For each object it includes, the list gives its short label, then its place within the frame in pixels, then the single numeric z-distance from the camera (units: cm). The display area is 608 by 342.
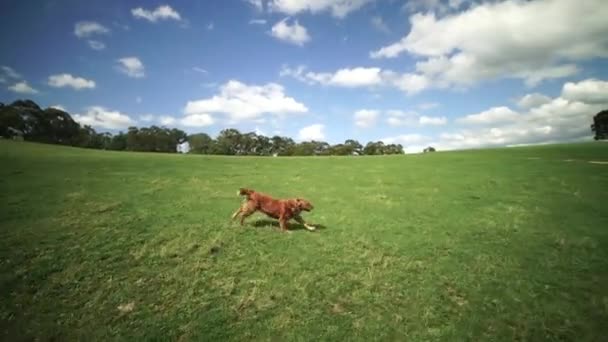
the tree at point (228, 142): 12356
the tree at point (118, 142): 12724
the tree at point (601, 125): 9844
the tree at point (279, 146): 14812
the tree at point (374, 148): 13238
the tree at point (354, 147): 13825
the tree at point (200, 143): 12331
